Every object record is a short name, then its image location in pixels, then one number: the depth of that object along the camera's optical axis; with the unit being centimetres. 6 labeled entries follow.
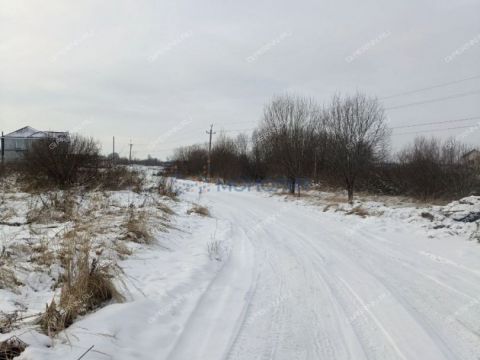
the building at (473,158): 2334
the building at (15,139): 5856
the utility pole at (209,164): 5134
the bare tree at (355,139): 2180
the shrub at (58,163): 1591
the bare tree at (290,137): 3019
